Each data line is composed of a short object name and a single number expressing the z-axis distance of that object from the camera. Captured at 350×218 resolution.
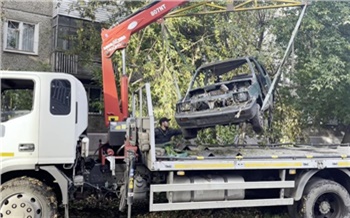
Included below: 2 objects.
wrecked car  6.79
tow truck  5.39
